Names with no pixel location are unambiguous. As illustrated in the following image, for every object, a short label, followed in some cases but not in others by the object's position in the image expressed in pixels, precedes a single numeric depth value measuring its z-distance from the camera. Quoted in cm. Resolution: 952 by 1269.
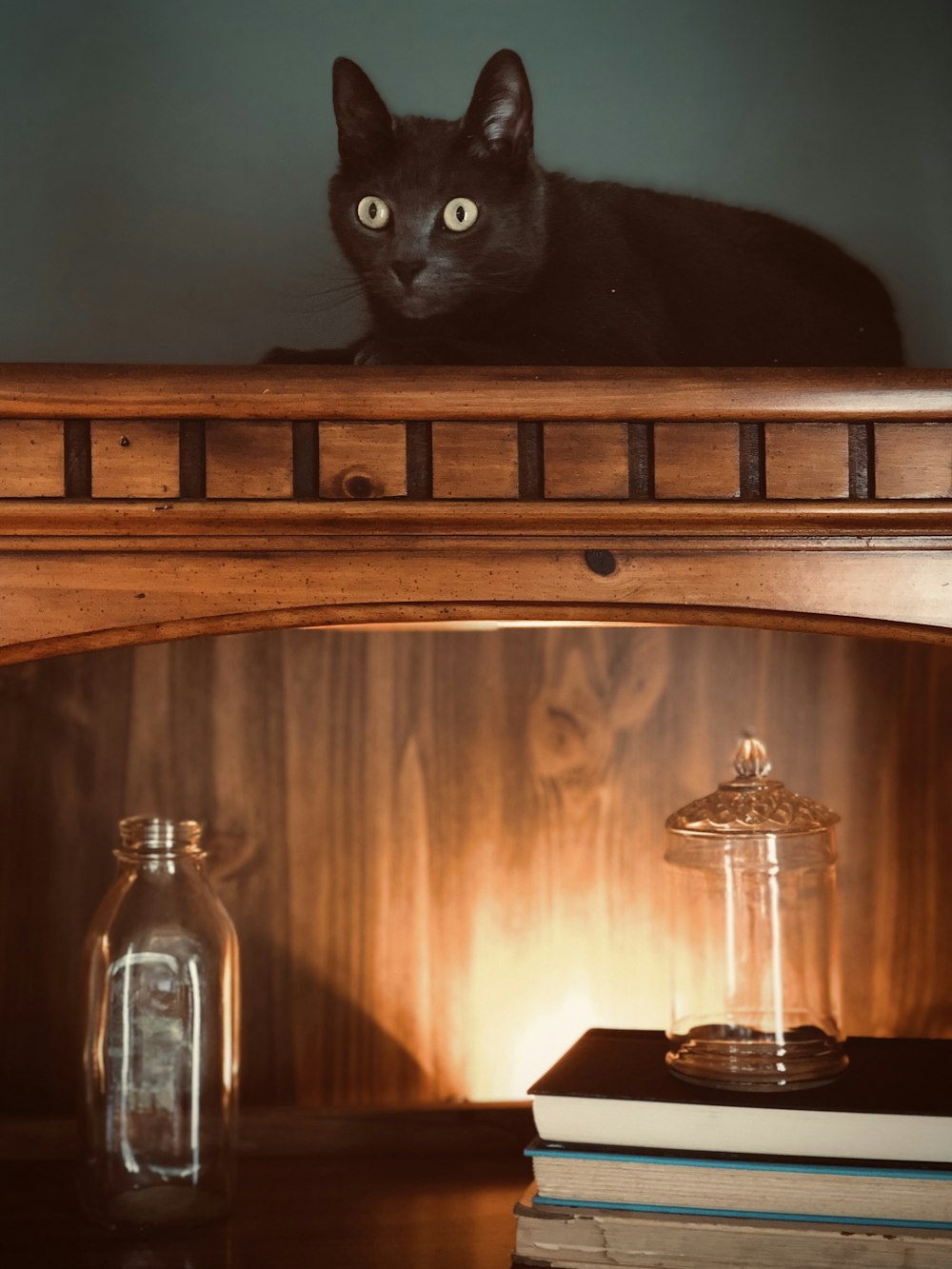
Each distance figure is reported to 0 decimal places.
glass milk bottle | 82
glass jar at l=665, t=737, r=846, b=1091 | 88
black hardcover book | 65
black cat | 75
